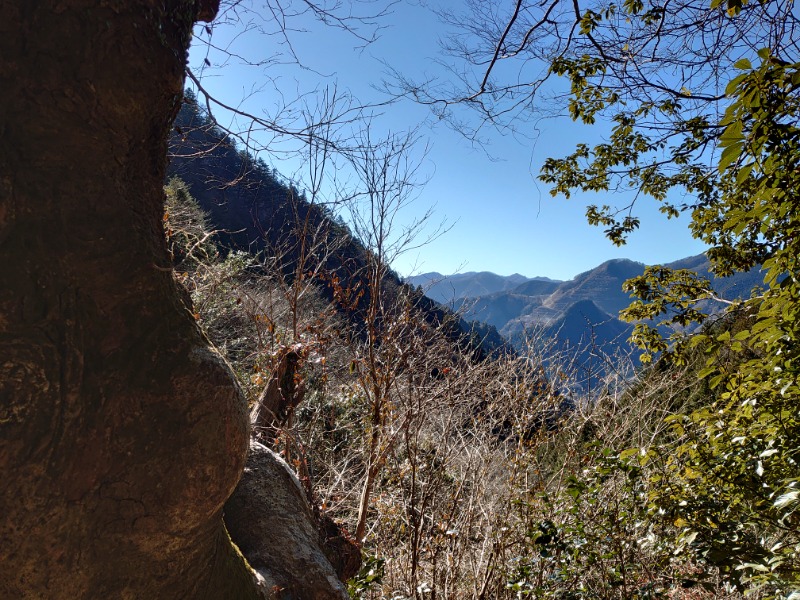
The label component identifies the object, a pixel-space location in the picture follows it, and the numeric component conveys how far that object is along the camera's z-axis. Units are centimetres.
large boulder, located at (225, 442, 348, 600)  203
